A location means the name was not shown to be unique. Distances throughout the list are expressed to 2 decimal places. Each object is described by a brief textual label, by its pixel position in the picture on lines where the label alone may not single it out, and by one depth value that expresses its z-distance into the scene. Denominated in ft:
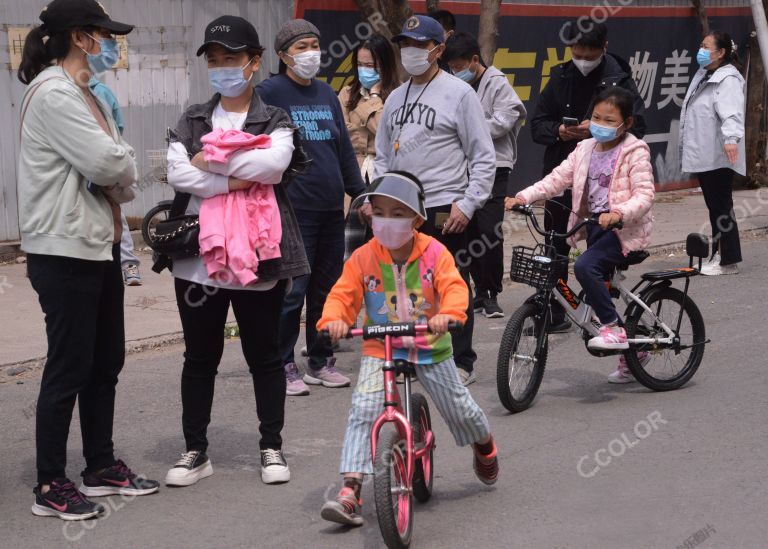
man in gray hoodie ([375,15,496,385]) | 43.70
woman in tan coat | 53.52
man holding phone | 53.57
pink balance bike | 28.55
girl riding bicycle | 43.65
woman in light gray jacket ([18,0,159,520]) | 31.22
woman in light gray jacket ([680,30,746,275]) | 69.05
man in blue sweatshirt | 43.73
